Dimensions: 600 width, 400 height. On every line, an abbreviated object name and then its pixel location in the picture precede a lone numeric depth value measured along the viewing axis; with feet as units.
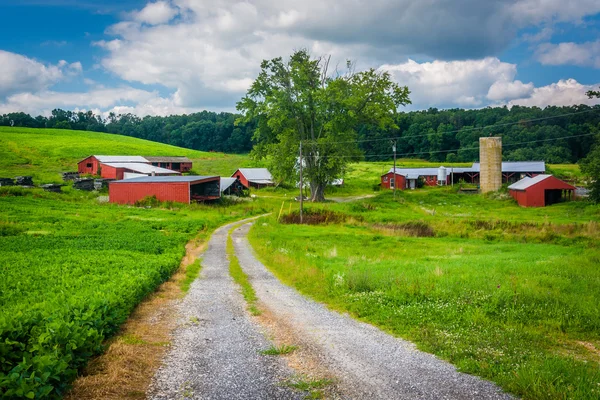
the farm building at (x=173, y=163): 305.32
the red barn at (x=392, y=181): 263.08
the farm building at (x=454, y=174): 260.62
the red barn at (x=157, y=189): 174.70
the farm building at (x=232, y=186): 216.86
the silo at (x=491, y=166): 230.27
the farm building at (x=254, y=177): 269.64
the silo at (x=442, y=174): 268.31
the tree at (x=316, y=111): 190.29
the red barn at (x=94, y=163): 257.75
